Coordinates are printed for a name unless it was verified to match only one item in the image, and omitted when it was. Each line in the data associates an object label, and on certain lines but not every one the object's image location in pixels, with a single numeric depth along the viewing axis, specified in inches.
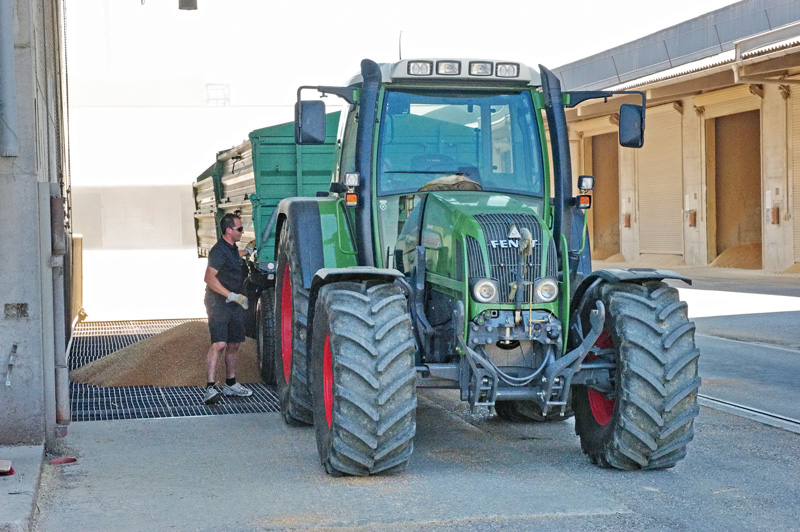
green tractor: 247.8
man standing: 376.8
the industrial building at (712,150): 1111.0
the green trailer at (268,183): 424.8
